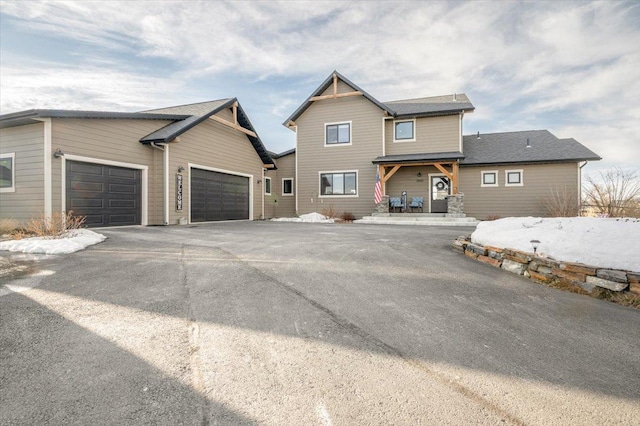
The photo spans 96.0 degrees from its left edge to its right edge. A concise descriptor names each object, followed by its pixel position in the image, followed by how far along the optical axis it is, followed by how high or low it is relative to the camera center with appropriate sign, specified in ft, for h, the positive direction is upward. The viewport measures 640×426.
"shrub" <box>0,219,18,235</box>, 25.77 -1.30
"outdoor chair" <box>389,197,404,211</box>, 51.90 +1.42
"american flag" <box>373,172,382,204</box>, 50.67 +3.32
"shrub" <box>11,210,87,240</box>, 21.70 -1.23
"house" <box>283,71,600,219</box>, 48.37 +9.35
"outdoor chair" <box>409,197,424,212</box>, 50.78 +1.55
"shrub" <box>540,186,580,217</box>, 35.93 +1.00
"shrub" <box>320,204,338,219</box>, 53.93 -0.19
